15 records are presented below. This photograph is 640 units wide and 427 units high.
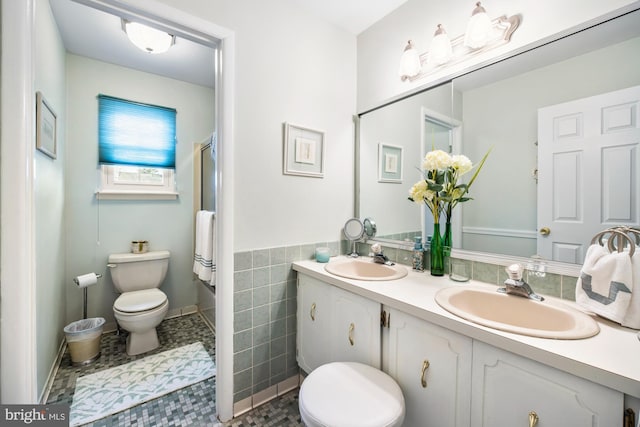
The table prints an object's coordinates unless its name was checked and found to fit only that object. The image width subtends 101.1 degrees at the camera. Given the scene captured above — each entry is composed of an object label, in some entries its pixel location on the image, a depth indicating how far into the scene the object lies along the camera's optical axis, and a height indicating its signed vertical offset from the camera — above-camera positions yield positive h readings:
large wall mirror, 0.99 +0.35
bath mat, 1.56 -1.16
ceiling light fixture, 1.73 +1.19
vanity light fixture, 1.28 +0.89
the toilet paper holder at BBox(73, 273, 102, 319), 2.26 -0.78
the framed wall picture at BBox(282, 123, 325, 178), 1.67 +0.40
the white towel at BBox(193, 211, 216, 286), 2.15 -0.32
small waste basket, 1.92 -0.98
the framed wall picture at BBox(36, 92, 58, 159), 1.44 +0.51
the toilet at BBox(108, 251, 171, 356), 2.03 -0.73
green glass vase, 1.42 -0.23
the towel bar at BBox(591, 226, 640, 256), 0.91 -0.09
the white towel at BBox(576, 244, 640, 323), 0.82 -0.24
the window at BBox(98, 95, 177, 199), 2.39 +0.60
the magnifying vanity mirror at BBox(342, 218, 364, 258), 1.90 -0.15
